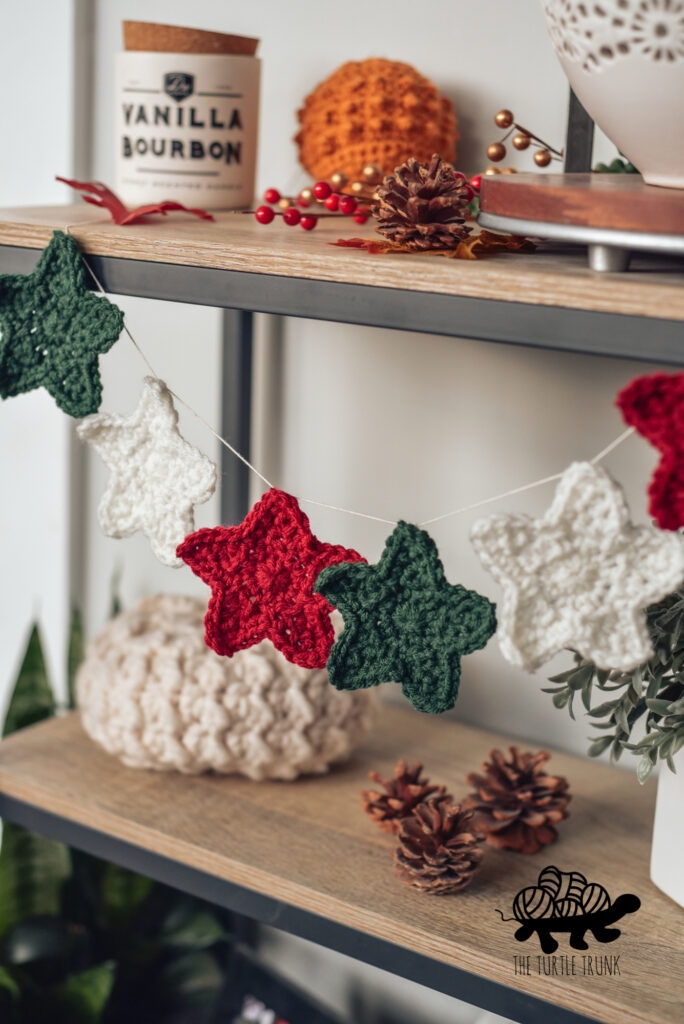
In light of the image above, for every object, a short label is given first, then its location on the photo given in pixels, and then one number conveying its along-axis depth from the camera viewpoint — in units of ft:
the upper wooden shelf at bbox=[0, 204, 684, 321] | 1.49
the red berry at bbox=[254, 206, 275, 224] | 2.14
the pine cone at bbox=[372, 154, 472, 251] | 1.80
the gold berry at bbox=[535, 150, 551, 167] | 2.27
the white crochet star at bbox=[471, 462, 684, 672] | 1.58
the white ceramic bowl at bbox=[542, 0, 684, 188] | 1.49
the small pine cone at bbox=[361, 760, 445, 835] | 2.39
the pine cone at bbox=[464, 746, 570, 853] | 2.38
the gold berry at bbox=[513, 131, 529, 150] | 2.27
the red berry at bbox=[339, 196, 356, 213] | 2.18
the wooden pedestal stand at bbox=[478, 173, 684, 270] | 1.46
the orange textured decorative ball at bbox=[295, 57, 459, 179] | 2.41
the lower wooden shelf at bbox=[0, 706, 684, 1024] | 1.96
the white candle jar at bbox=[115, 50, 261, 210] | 2.20
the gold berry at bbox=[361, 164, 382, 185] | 2.33
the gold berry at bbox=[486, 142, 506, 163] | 2.27
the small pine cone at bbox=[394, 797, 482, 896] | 2.17
